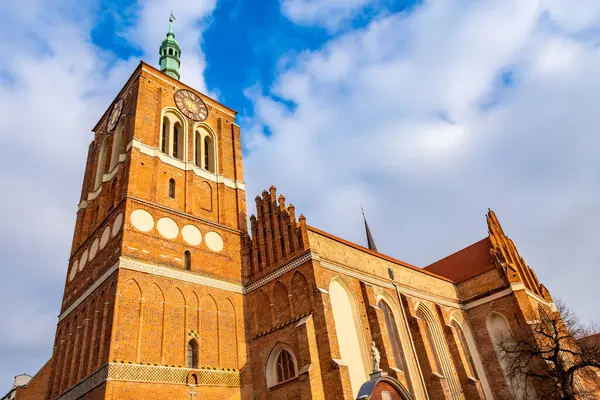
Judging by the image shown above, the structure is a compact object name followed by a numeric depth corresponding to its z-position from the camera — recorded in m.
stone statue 17.66
